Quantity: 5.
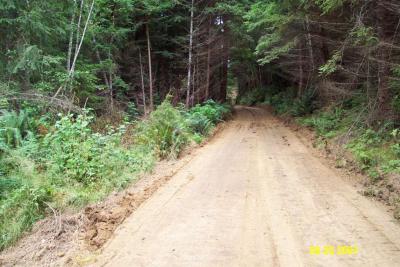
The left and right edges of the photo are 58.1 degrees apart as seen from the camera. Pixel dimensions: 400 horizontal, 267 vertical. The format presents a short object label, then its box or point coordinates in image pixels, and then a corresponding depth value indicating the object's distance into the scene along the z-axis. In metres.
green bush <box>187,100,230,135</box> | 15.17
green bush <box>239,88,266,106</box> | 42.84
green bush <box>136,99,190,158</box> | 11.20
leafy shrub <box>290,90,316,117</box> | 18.86
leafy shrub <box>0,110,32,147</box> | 9.94
